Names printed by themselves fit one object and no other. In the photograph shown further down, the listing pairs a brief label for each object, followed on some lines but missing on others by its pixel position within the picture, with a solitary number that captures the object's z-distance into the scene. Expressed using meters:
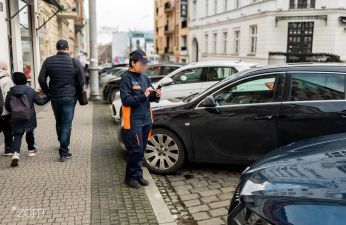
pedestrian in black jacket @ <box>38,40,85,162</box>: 6.14
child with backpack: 6.10
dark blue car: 2.24
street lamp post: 15.80
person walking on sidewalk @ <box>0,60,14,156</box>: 6.36
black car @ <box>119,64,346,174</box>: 5.30
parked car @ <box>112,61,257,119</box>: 10.09
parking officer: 4.96
